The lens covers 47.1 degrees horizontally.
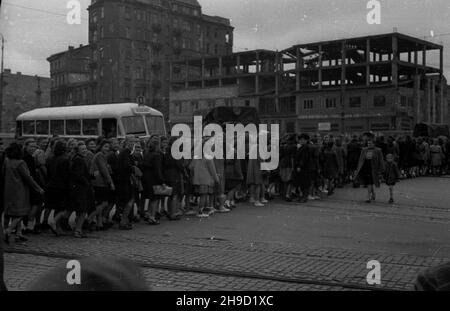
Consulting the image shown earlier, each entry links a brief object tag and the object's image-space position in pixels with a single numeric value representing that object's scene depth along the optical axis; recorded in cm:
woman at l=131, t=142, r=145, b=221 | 1053
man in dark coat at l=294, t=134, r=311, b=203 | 1374
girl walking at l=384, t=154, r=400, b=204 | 1380
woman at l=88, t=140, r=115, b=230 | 962
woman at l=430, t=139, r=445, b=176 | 2223
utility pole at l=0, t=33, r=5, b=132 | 479
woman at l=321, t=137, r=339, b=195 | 1541
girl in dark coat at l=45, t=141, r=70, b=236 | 920
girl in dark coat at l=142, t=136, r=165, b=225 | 1052
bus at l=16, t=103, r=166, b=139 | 2073
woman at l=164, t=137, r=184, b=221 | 1091
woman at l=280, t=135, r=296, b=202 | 1392
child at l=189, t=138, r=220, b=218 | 1135
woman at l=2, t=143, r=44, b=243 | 846
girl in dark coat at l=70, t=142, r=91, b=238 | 898
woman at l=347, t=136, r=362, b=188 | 1780
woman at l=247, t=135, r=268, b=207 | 1323
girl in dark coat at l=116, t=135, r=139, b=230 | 990
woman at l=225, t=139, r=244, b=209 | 1273
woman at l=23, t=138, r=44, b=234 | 895
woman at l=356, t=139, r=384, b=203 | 1373
